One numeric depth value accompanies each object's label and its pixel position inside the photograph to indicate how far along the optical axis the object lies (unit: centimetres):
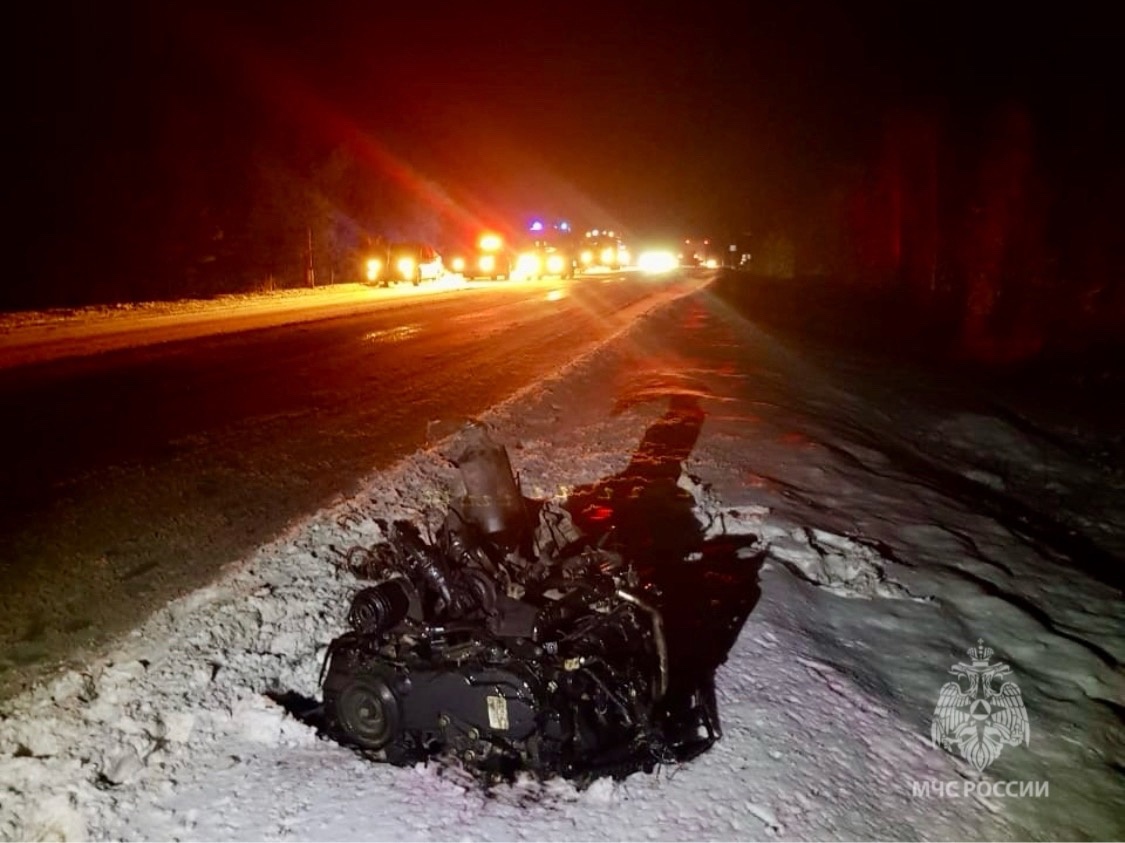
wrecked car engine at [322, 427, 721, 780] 338
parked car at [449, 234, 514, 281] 3956
